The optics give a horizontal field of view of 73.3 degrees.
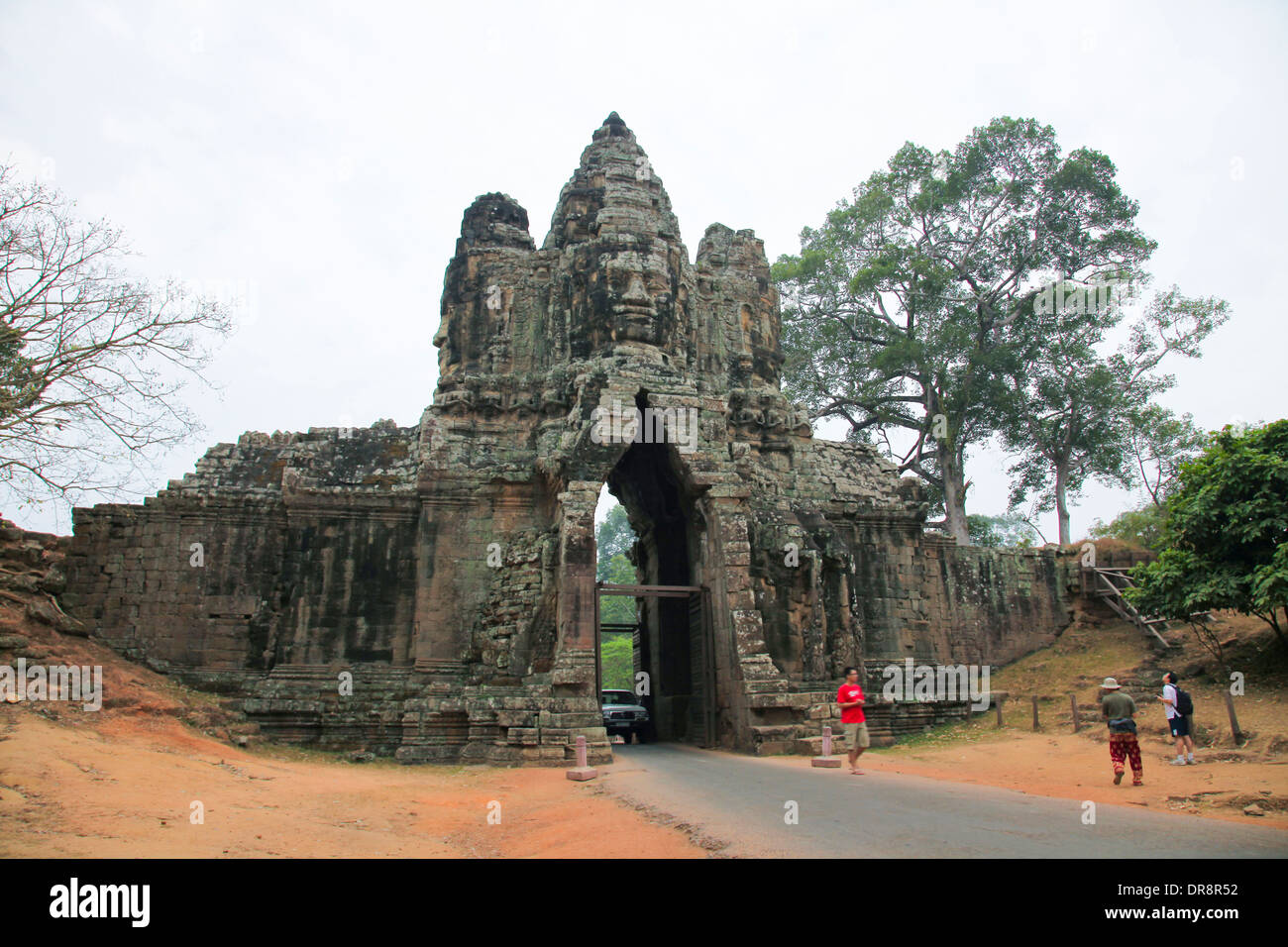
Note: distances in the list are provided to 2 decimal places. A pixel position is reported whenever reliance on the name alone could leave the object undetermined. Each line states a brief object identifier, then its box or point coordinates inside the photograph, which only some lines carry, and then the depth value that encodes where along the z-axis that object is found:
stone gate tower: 14.82
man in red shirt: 11.57
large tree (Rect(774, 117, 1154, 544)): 31.20
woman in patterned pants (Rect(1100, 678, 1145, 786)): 10.17
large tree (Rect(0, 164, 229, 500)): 12.94
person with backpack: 11.34
